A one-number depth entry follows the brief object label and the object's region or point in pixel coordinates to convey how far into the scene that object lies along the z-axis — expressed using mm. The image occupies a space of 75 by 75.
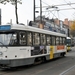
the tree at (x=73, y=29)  77500
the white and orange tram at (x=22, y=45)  14305
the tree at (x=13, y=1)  23864
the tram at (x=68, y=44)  43819
